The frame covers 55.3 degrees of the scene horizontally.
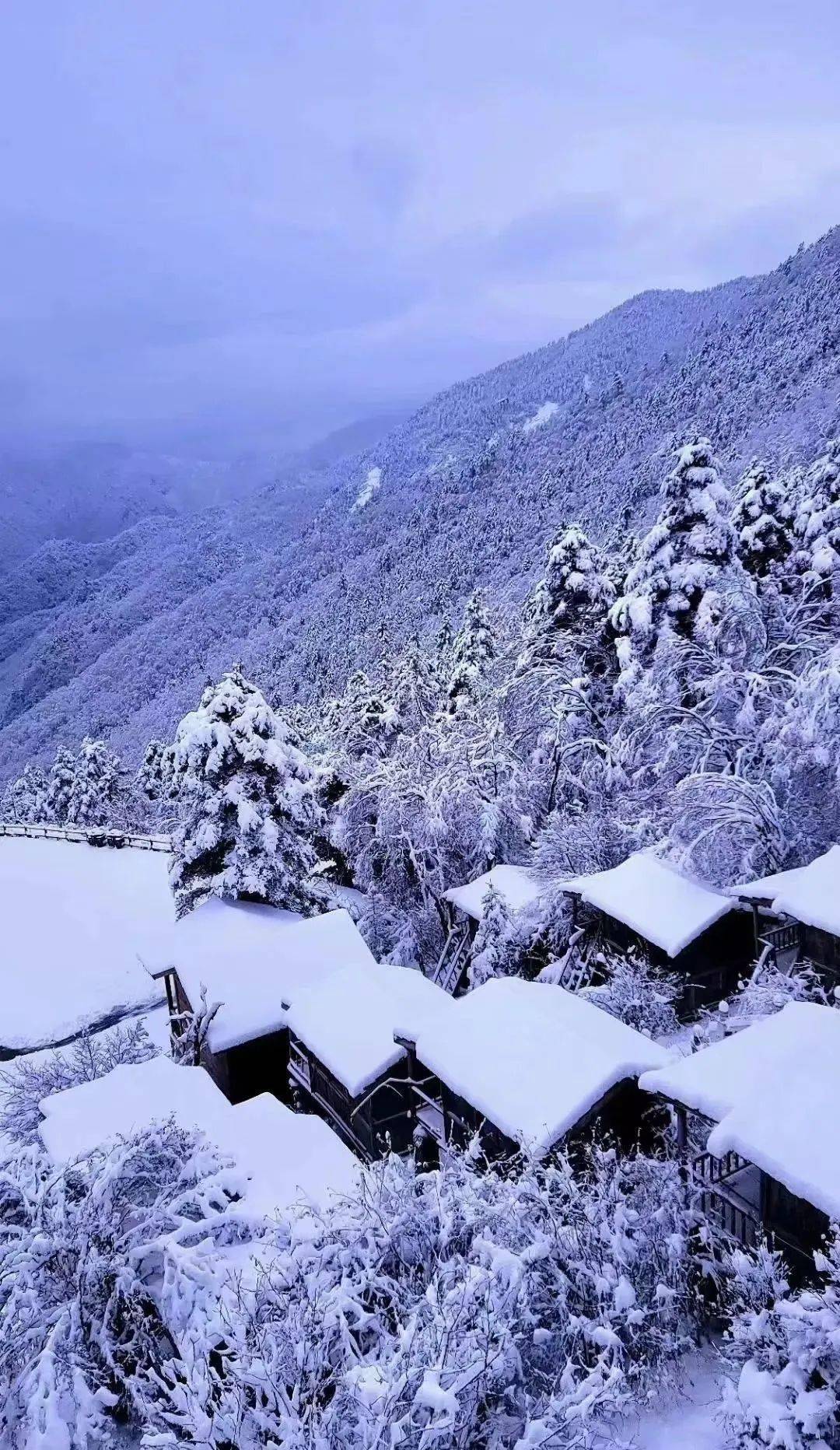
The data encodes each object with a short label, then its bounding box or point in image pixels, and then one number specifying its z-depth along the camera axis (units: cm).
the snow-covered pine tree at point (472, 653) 3800
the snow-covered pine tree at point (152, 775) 5246
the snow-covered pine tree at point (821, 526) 2333
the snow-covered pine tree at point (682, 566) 2248
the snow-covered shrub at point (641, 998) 1462
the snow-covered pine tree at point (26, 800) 5866
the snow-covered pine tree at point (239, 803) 2197
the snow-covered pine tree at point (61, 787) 5469
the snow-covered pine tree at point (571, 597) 2775
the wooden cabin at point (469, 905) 2069
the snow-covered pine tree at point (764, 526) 2691
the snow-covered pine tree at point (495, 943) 1986
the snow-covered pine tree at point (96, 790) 5084
